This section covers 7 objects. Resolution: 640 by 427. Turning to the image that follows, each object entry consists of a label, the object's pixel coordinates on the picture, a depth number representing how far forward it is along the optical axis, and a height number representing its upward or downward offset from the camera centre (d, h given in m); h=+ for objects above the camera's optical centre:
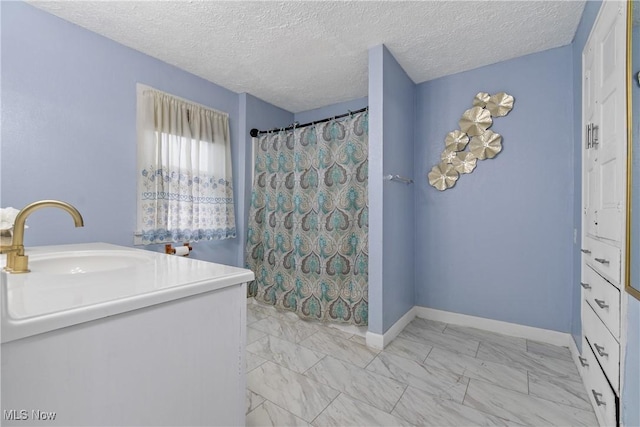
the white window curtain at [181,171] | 2.11 +0.36
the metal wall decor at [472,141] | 2.19 +0.60
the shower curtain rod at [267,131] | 2.43 +0.84
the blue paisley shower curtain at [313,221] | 2.25 -0.08
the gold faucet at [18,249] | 0.85 -0.11
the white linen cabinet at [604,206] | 1.08 +0.04
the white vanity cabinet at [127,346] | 0.52 -0.31
